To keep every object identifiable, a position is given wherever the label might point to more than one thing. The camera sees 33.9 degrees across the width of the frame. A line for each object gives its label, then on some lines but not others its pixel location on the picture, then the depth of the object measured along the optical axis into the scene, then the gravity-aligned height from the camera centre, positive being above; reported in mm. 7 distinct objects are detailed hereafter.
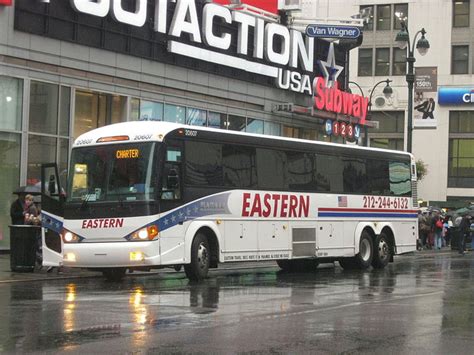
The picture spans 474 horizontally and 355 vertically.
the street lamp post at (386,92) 40591 +5508
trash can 18203 -1426
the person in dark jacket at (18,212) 19297 -628
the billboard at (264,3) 33625 +8303
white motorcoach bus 15938 -216
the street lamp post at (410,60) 30569 +5493
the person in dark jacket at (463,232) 33188 -1455
